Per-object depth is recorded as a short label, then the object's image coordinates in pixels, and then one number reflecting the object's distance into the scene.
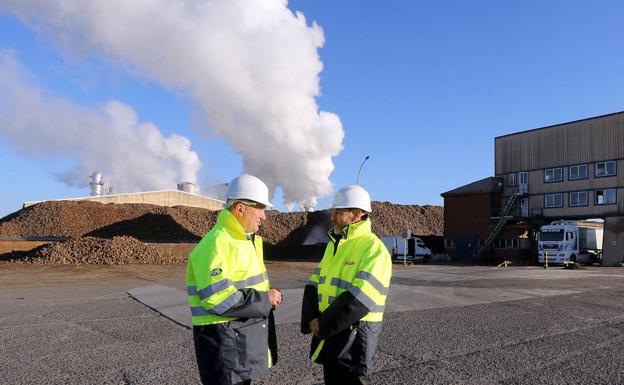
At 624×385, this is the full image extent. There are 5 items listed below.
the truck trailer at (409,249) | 43.47
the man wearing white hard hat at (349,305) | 3.58
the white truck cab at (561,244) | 36.69
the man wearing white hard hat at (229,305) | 3.28
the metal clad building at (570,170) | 39.16
